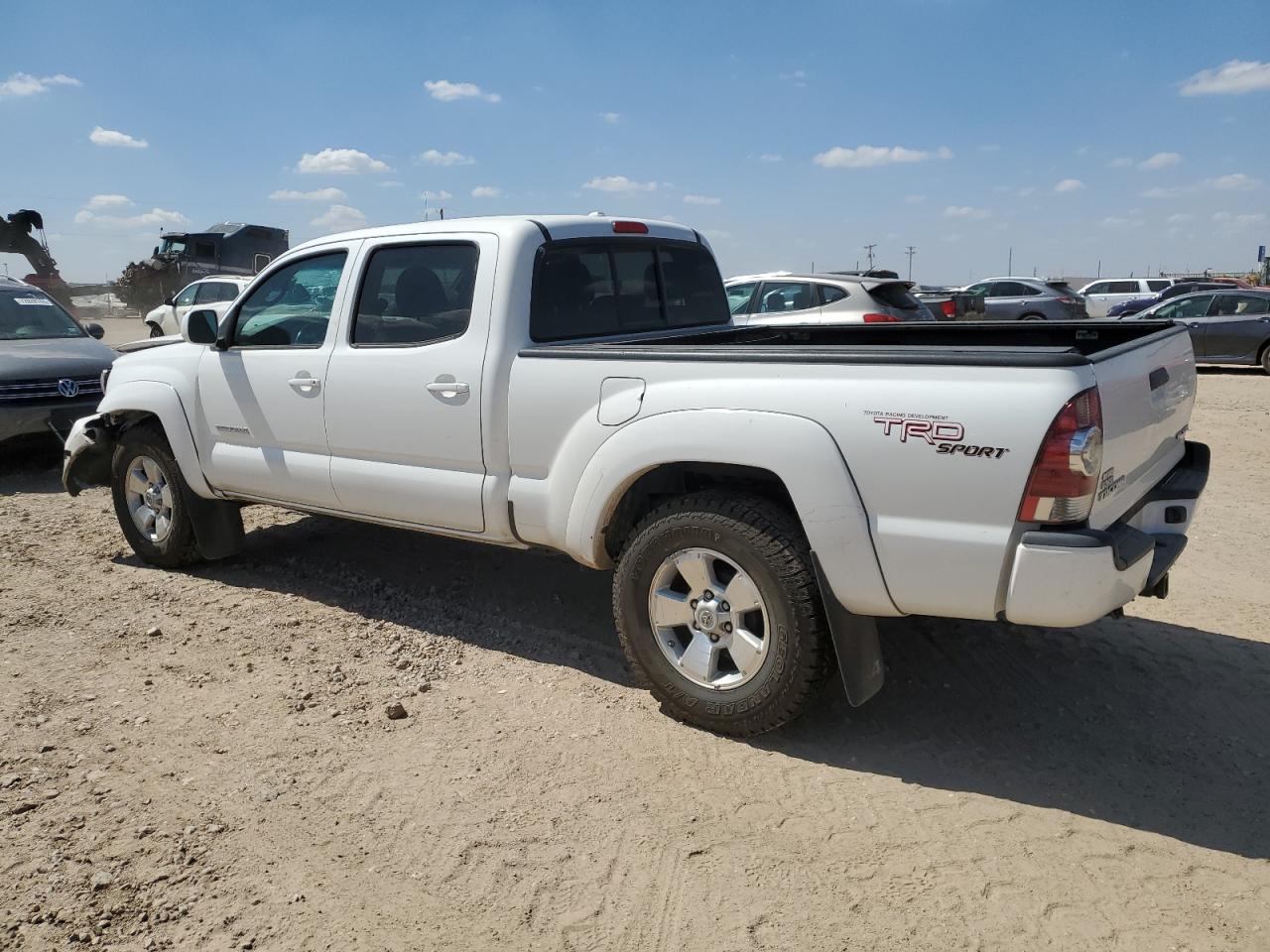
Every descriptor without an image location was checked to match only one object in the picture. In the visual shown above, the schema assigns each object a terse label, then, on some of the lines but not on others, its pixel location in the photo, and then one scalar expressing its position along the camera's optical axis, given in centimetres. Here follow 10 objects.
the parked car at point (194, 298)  1656
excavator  2431
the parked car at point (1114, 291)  2681
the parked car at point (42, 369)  869
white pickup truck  308
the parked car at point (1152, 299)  2463
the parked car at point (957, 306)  1639
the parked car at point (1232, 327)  1623
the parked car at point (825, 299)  1187
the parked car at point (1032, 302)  2338
